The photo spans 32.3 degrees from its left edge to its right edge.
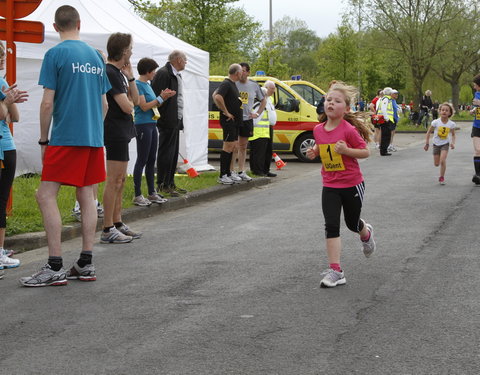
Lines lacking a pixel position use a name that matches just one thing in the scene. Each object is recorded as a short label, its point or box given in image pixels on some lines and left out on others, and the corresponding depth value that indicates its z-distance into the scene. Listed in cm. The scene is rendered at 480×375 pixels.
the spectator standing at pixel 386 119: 2192
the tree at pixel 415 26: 4538
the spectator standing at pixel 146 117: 980
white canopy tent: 1329
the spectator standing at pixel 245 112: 1394
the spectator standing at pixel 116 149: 796
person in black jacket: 1105
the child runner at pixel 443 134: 1365
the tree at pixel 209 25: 3597
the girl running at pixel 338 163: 612
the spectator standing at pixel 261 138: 1516
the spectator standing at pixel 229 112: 1321
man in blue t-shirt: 609
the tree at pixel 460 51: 4822
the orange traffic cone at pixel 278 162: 1711
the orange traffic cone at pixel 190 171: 1400
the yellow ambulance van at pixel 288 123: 1947
